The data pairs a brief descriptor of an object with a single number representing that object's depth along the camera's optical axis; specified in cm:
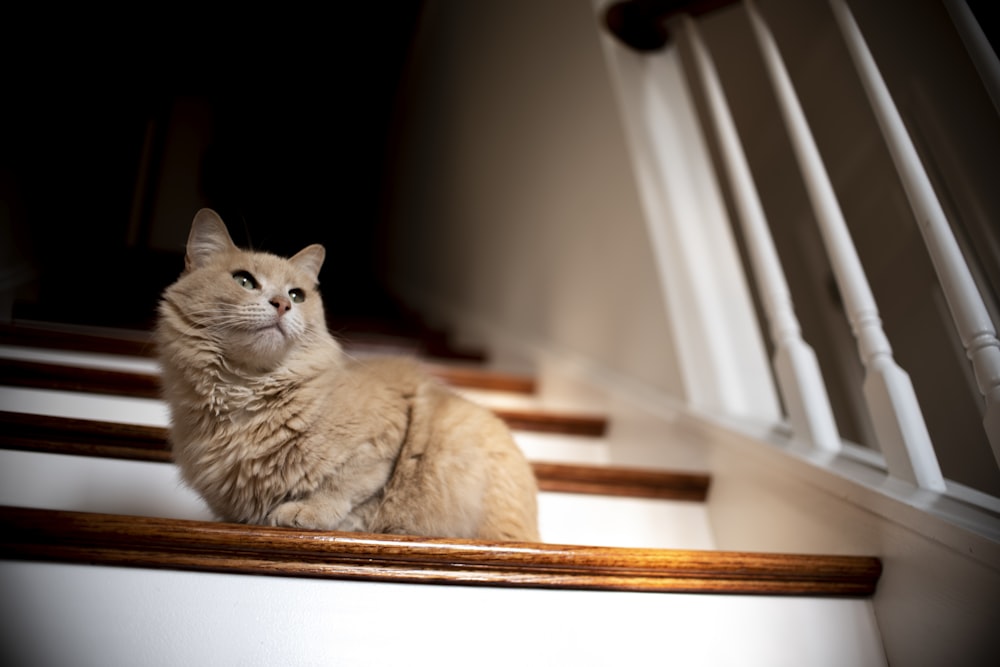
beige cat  78
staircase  65
